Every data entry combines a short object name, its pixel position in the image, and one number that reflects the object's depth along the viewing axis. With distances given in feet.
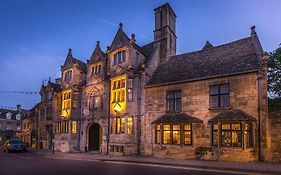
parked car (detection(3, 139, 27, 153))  97.60
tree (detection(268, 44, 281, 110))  78.95
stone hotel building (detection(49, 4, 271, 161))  60.29
